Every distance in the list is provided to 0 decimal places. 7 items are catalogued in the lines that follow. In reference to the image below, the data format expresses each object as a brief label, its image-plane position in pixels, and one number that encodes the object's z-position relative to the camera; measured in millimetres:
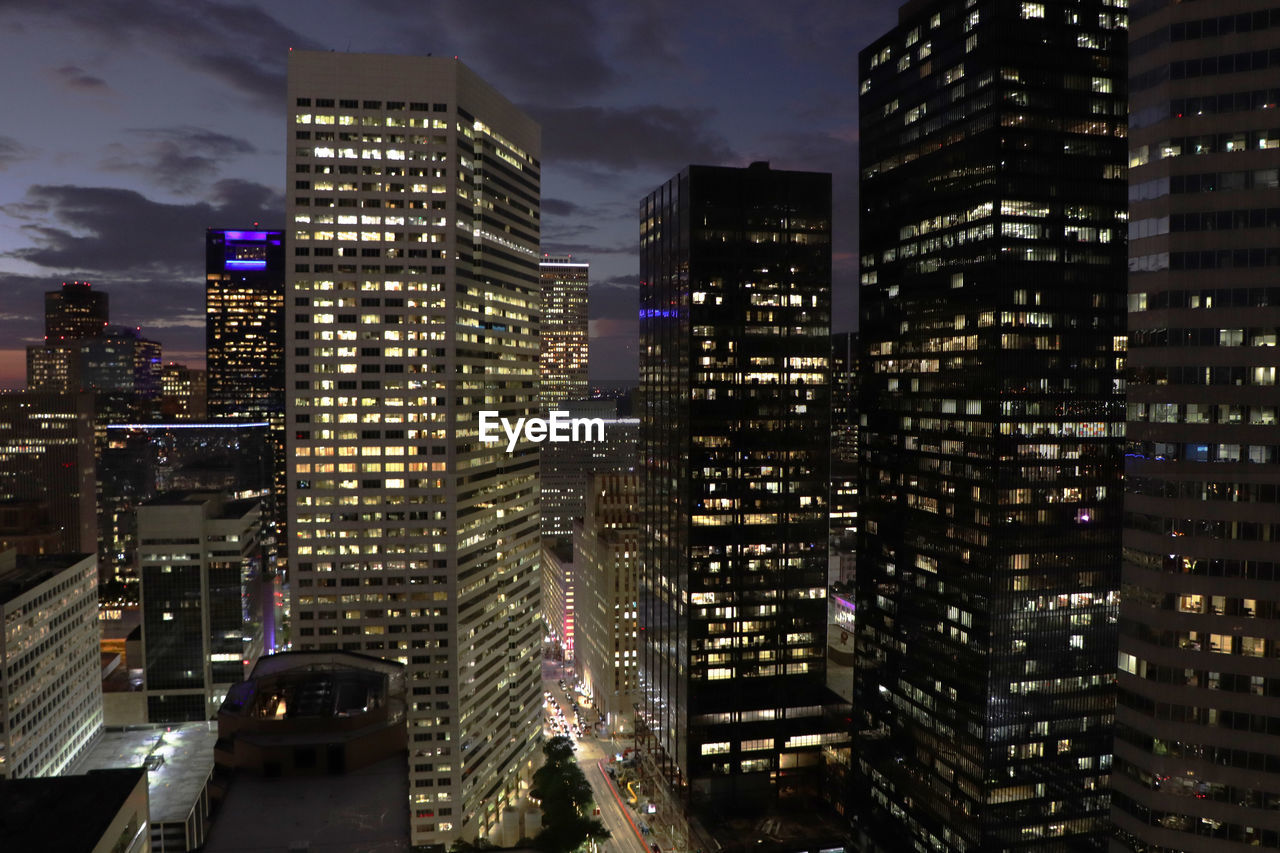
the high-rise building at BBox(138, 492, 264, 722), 162500
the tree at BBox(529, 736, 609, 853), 116250
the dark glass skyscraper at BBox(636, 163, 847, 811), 147750
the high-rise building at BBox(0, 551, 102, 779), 125750
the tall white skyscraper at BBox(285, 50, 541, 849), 138375
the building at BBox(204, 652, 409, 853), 56156
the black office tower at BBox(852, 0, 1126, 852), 109750
